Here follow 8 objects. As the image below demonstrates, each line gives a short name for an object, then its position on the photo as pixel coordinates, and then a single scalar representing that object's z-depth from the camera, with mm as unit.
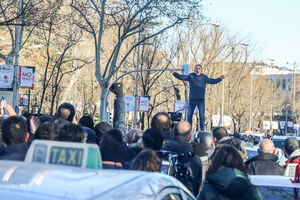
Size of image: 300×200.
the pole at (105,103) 34960
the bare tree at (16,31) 23978
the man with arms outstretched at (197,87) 20060
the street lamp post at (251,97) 93717
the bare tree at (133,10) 34289
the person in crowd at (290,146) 12049
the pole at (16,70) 31445
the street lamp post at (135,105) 44891
